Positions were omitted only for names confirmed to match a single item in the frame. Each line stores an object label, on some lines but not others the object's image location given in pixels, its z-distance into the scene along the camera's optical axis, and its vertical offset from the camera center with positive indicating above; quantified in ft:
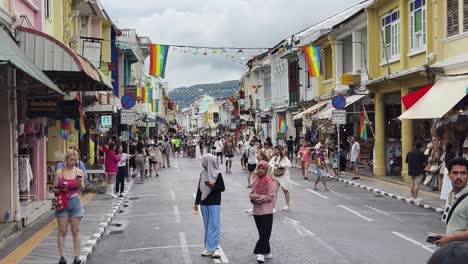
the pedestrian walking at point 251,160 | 76.84 -2.85
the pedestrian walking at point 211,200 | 33.88 -3.33
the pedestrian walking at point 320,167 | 69.96 -3.47
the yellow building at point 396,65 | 73.54 +8.44
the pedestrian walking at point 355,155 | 83.35 -2.66
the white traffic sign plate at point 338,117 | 83.05 +2.20
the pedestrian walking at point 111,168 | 64.85 -3.01
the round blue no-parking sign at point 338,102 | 84.48 +4.17
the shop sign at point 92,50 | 77.00 +10.34
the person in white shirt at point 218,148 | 119.14 -2.16
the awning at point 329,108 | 96.71 +4.38
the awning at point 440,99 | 59.88 +3.26
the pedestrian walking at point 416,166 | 56.54 -2.87
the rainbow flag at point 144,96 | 180.77 +11.49
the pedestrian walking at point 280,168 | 53.47 -2.68
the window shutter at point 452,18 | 64.59 +11.42
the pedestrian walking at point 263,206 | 32.65 -3.61
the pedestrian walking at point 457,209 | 16.96 -2.08
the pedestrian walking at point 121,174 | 65.92 -3.68
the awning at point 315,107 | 116.06 +4.88
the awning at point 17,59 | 30.67 +3.93
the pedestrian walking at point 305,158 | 86.99 -3.10
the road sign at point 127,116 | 76.23 +2.49
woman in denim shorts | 31.12 -2.85
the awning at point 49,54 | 44.32 +5.74
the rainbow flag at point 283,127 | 144.51 +1.80
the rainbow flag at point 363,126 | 90.90 +1.15
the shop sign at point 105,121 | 84.64 +2.17
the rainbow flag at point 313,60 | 99.04 +11.42
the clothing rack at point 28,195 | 49.05 -4.48
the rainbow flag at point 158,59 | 85.76 +10.27
